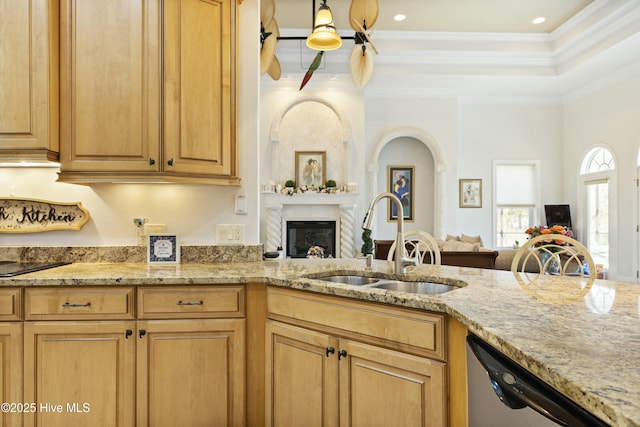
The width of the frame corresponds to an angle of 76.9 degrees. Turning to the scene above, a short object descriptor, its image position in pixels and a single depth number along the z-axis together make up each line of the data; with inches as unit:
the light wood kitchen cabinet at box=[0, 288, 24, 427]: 72.5
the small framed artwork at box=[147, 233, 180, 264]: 94.0
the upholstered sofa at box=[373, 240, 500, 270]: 183.2
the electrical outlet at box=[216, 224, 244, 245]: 99.0
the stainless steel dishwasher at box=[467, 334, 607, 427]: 28.3
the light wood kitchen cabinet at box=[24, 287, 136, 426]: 73.2
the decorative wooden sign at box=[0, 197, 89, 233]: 94.6
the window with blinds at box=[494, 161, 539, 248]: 302.7
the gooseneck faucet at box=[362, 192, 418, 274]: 74.6
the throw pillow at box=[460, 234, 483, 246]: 253.1
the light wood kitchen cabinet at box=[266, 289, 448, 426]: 53.9
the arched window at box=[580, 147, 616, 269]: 255.8
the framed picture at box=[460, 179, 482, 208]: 297.6
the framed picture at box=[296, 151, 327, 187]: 265.6
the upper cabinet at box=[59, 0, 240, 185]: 85.0
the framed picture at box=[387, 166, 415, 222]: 295.7
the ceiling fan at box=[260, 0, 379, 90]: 132.7
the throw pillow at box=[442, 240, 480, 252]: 196.4
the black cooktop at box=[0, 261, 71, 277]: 76.5
